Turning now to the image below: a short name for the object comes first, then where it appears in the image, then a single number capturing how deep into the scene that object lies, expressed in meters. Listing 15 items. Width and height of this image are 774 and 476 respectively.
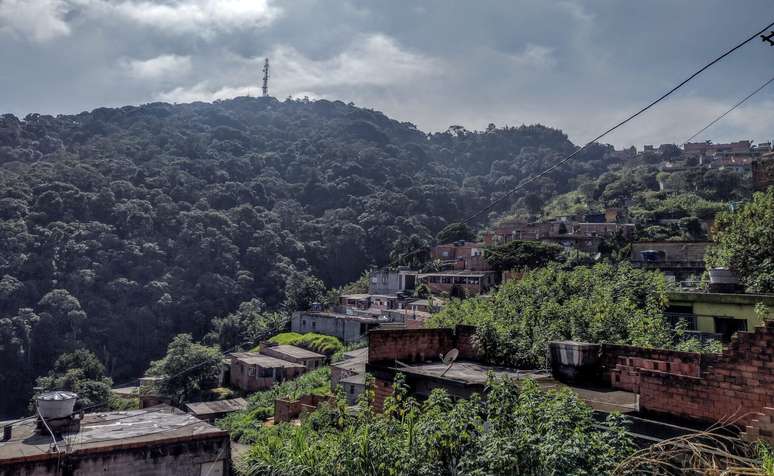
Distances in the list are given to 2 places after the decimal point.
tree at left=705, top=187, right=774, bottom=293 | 17.50
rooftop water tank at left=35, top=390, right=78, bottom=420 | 12.49
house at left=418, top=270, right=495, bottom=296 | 48.12
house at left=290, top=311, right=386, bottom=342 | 43.44
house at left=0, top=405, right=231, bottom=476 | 10.57
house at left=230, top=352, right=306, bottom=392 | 38.03
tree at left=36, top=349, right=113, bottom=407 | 37.56
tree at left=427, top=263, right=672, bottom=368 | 9.87
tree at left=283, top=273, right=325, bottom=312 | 55.59
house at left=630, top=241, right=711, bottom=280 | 35.47
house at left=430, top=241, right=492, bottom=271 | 54.94
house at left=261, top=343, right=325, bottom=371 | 39.88
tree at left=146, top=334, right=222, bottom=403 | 37.91
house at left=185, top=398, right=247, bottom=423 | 30.27
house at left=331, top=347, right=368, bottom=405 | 26.75
